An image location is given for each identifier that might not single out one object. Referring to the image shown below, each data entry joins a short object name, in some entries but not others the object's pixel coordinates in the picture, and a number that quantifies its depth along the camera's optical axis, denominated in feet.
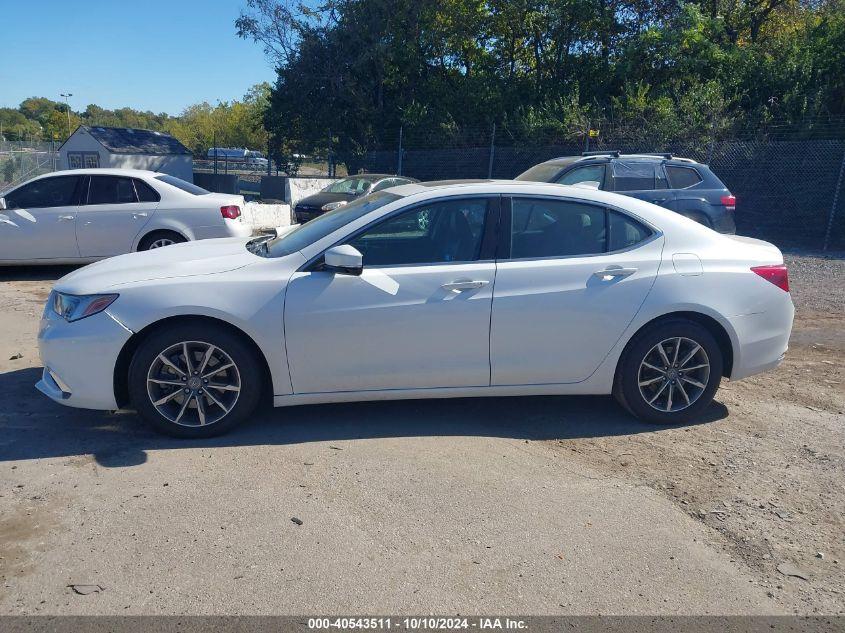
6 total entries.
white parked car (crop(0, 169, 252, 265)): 32.48
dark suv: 36.63
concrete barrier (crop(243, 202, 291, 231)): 49.50
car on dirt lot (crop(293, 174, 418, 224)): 55.36
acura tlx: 14.89
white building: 97.30
